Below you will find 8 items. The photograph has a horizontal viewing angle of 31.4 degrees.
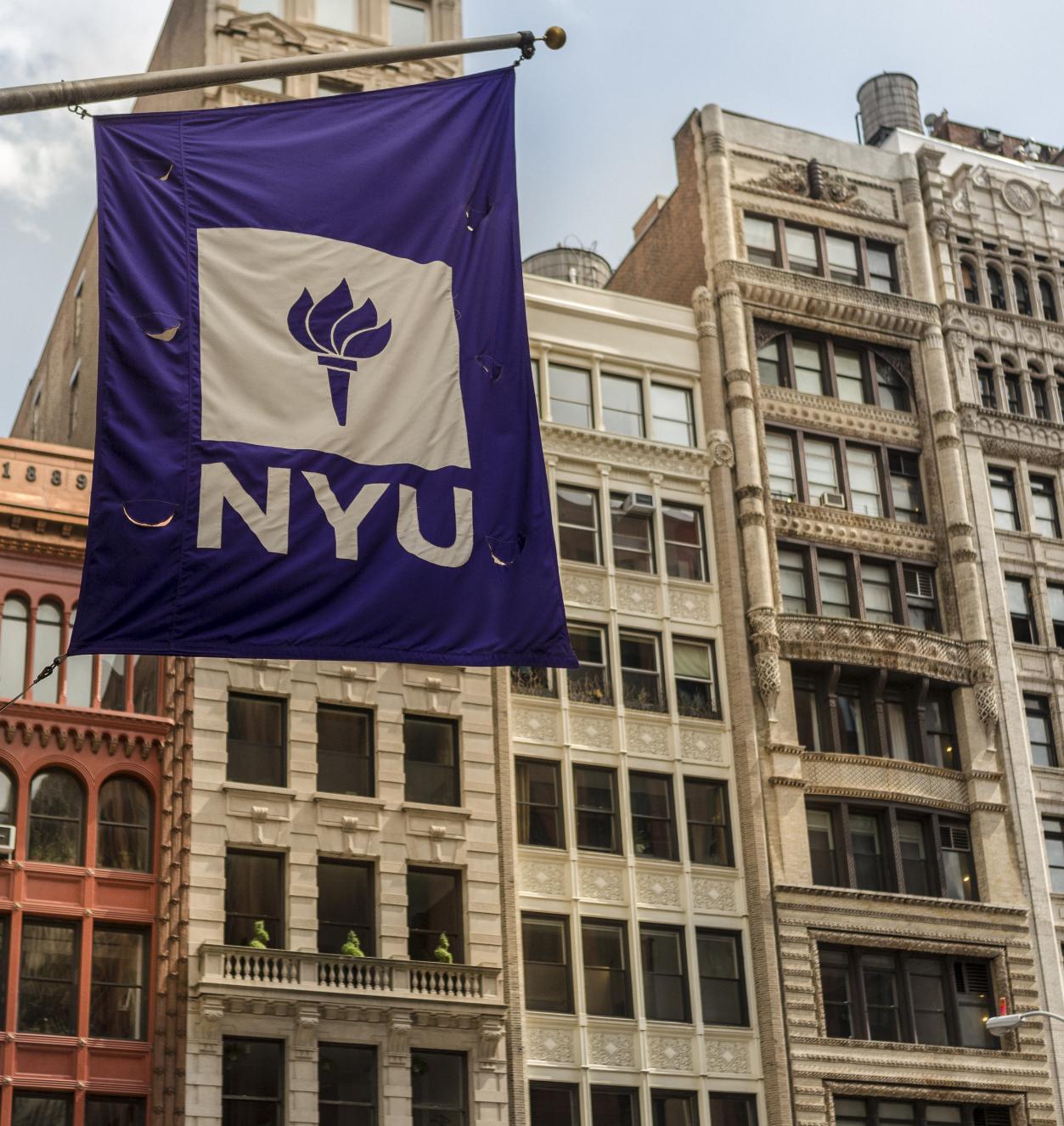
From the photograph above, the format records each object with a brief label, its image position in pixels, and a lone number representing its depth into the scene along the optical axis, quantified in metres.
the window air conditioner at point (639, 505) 49.75
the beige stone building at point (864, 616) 47.00
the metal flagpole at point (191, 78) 13.30
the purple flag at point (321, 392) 16.11
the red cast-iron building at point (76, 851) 38.81
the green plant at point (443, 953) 41.84
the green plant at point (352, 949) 41.00
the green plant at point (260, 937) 40.31
